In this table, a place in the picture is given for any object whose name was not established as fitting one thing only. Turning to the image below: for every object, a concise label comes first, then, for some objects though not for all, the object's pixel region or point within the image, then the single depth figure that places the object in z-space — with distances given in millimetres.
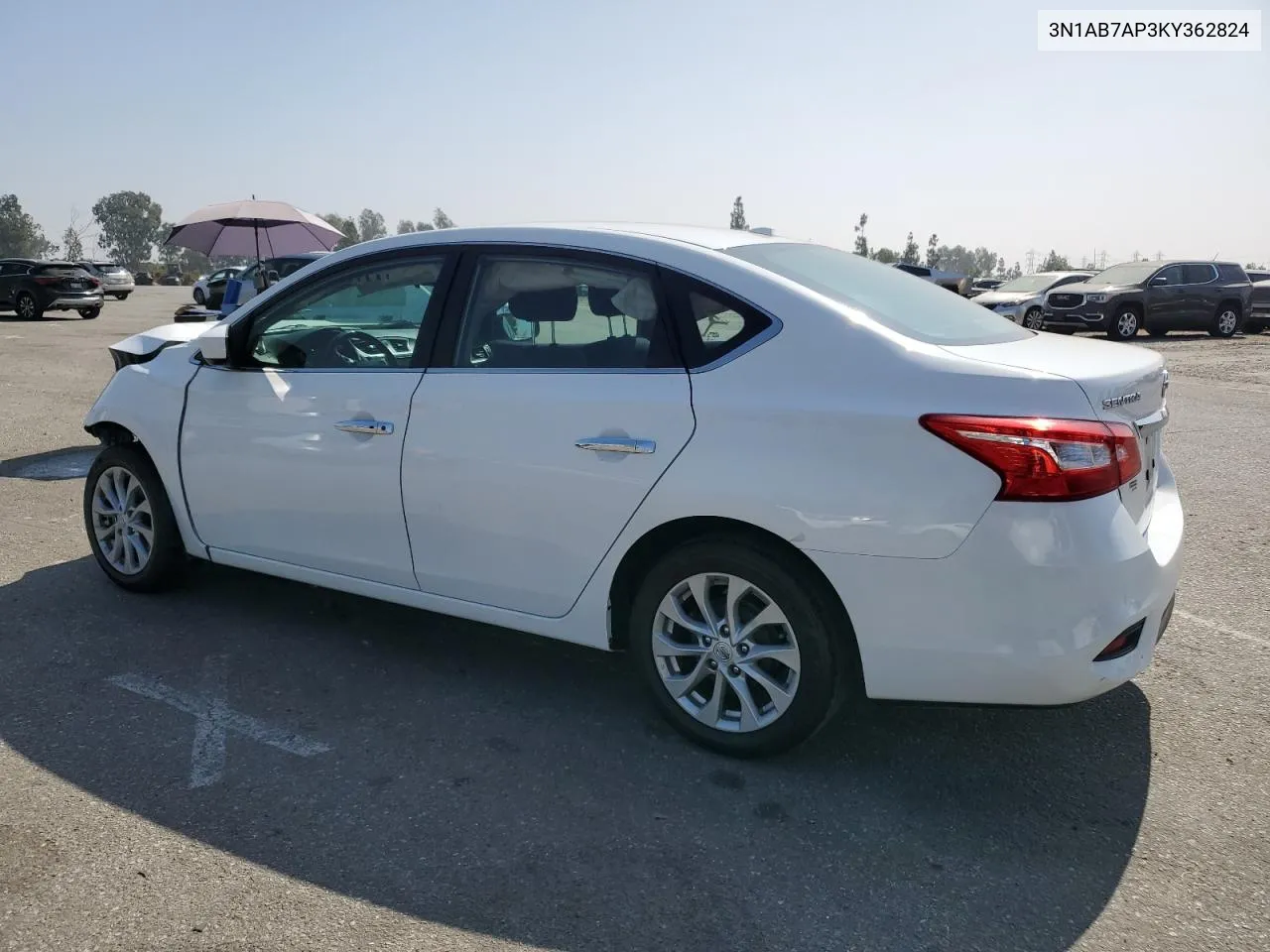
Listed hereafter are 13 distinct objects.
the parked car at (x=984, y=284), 47812
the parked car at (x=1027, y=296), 24188
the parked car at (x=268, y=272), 14675
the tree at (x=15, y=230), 145500
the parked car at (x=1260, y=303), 25453
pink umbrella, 13086
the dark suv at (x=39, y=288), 25672
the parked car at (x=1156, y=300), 22312
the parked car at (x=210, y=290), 26734
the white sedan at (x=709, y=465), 2943
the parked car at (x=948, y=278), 27377
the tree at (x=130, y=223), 168750
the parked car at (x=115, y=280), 39031
